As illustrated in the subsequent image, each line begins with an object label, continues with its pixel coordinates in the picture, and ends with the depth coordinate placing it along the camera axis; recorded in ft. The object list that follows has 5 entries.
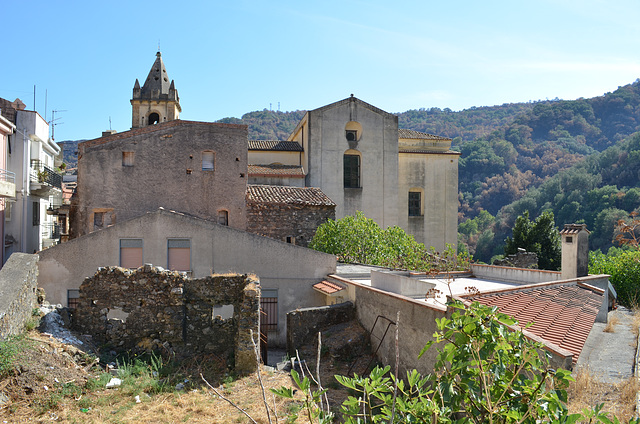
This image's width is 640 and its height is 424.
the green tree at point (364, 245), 72.69
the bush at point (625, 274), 64.28
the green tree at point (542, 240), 117.19
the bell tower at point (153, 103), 129.80
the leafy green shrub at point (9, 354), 32.27
